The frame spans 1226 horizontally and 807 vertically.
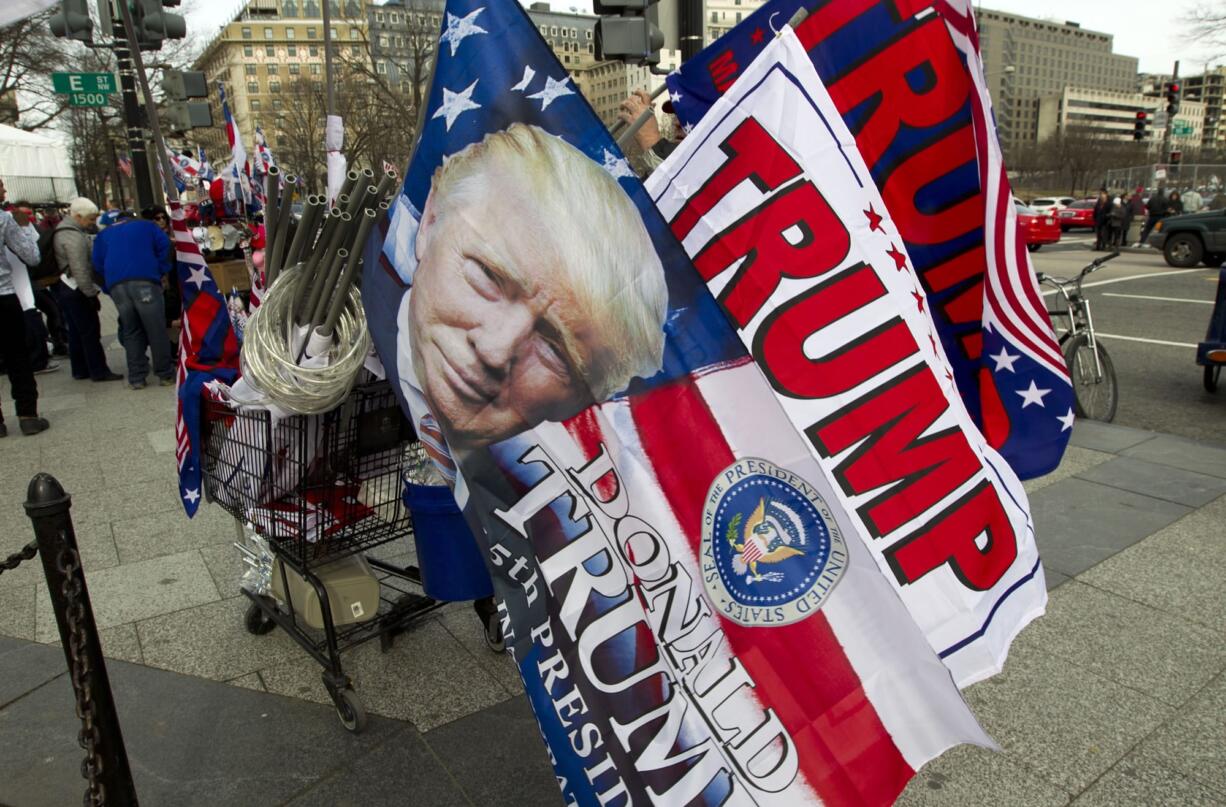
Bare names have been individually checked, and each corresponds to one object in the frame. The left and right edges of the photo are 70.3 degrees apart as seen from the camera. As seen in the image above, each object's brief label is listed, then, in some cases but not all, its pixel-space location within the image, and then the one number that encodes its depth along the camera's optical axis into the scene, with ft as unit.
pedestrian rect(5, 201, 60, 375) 25.57
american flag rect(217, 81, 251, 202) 14.25
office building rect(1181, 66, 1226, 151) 453.17
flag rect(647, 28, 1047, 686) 6.10
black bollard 7.63
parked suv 58.85
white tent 55.57
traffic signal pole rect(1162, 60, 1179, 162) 98.43
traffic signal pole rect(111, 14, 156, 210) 34.96
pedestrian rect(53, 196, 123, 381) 30.94
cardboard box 28.55
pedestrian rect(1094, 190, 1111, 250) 82.38
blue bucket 9.81
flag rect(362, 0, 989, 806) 5.53
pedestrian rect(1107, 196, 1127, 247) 80.53
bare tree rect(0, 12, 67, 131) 78.48
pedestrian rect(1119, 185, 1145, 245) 81.46
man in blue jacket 28.55
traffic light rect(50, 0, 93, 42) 32.99
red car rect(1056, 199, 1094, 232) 113.75
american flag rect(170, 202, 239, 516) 11.00
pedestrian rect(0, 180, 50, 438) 23.38
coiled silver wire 8.64
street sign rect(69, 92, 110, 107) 32.76
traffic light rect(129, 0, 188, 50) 34.22
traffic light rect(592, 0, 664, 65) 27.14
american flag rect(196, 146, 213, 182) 27.81
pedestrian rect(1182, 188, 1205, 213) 88.99
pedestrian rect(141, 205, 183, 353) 31.55
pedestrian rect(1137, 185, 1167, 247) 81.71
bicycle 22.44
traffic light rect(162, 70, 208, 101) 38.86
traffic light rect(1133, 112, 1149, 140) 112.68
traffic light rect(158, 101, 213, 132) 38.42
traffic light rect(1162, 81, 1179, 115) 97.66
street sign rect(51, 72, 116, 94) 32.65
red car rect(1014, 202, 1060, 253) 83.35
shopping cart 10.01
